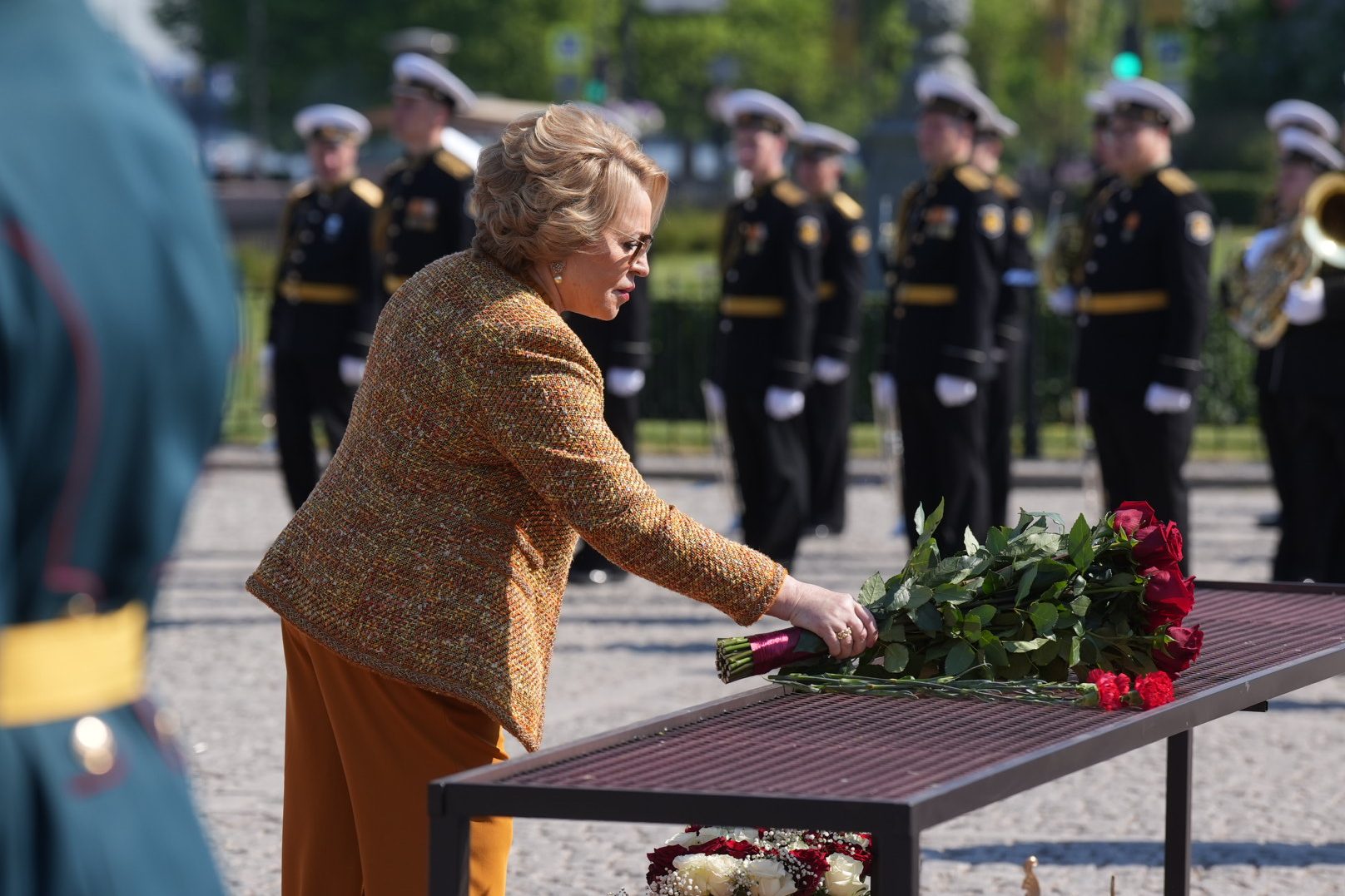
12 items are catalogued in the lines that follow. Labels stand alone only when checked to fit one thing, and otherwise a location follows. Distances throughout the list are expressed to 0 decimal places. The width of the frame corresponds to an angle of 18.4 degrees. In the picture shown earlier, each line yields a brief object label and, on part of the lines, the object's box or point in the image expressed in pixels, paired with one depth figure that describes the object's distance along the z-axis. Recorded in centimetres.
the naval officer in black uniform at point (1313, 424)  1597
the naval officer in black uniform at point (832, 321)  2167
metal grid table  485
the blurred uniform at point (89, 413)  326
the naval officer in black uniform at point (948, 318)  1777
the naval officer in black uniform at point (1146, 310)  1574
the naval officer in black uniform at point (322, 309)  1984
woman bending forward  601
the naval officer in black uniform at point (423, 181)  1886
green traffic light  2948
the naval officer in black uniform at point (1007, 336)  2043
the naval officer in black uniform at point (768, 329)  1914
